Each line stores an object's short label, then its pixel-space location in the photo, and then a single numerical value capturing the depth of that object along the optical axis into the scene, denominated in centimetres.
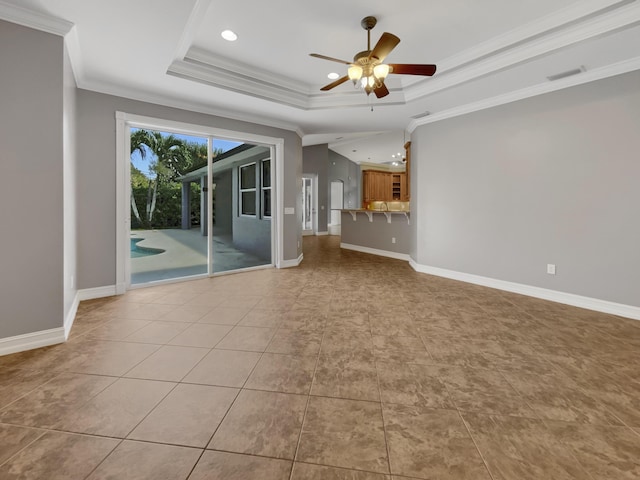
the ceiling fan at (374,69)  277
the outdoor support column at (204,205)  502
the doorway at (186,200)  425
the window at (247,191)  655
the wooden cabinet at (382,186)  1182
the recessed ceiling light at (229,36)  326
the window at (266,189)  626
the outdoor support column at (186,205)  494
